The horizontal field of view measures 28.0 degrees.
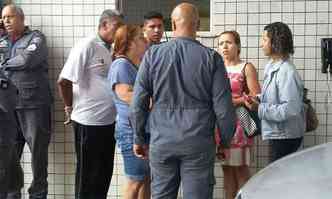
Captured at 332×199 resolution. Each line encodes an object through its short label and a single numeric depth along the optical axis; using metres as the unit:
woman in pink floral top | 5.76
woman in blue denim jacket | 5.29
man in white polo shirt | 5.92
